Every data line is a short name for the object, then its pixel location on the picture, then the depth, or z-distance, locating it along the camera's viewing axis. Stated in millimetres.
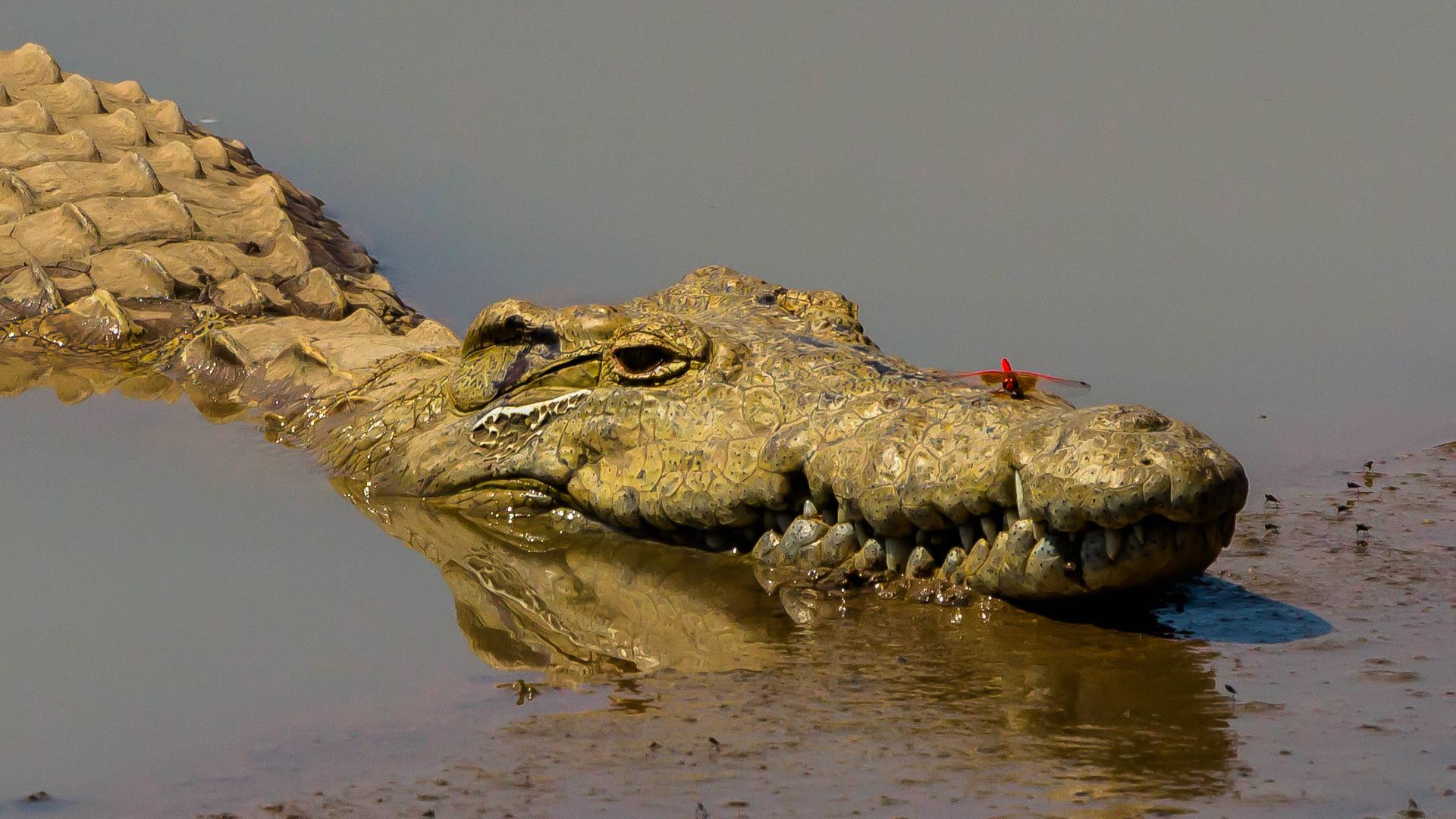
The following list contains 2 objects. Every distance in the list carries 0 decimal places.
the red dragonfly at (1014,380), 12430
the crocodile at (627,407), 10836
